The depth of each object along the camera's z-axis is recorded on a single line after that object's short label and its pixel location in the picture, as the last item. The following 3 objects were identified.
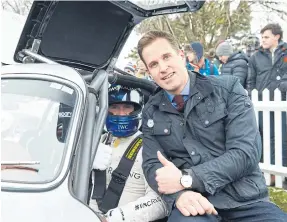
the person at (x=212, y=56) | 7.88
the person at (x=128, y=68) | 7.18
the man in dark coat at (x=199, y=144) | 2.19
